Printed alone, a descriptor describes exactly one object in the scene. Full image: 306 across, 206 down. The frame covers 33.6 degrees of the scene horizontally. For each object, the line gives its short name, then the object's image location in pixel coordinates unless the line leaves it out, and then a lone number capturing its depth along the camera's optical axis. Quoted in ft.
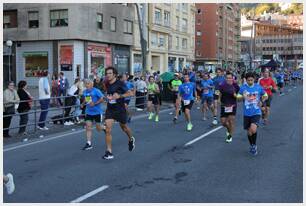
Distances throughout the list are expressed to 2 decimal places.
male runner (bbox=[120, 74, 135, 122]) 52.35
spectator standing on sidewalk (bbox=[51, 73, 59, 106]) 74.92
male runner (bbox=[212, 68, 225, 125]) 50.78
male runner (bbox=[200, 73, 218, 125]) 55.88
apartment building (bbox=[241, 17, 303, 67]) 428.97
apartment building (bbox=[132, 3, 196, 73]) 172.35
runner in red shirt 48.61
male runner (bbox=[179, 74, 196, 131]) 47.10
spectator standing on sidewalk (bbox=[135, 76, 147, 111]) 70.47
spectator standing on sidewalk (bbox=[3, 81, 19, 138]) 41.70
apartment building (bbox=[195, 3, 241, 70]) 304.09
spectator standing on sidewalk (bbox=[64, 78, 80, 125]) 50.97
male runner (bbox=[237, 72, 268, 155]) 32.42
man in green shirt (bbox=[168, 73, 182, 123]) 59.42
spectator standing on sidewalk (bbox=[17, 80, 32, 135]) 43.73
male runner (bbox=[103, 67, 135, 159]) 30.98
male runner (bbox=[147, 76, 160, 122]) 58.75
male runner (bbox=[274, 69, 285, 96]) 99.55
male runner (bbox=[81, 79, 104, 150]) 35.09
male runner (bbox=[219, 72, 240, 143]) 37.60
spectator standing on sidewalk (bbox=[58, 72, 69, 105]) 75.31
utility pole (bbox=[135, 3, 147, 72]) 80.38
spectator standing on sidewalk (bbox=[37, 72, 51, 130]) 47.10
